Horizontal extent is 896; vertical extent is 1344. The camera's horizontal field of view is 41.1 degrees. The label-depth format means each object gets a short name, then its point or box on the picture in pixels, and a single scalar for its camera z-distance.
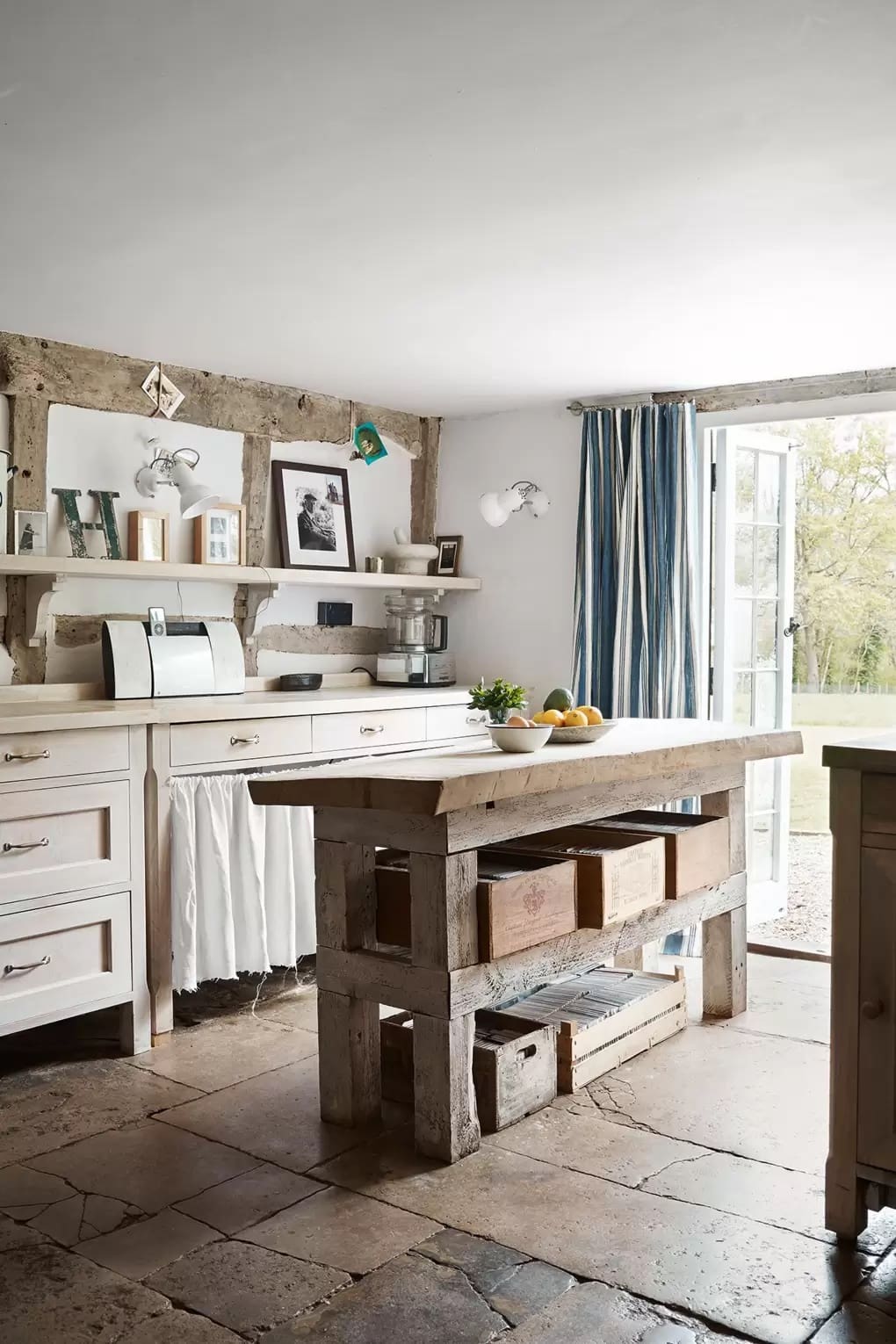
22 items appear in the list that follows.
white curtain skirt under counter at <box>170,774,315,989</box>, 3.80
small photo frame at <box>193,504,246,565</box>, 4.61
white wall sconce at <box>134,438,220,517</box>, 4.13
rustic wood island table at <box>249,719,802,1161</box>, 2.78
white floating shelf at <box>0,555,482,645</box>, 3.90
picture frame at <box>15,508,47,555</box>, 4.02
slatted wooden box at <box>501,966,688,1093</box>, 3.25
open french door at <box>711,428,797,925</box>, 4.94
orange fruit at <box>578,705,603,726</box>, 3.52
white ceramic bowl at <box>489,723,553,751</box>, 3.24
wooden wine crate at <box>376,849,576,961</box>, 2.86
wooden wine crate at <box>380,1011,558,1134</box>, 2.98
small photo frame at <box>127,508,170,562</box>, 4.34
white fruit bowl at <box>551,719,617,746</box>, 3.46
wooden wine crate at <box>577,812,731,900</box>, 3.48
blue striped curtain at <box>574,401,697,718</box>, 4.88
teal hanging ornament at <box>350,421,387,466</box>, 5.29
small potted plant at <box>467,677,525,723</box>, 3.40
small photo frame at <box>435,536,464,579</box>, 5.70
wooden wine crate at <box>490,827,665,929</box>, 3.14
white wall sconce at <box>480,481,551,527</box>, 5.12
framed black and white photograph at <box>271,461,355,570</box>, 5.01
